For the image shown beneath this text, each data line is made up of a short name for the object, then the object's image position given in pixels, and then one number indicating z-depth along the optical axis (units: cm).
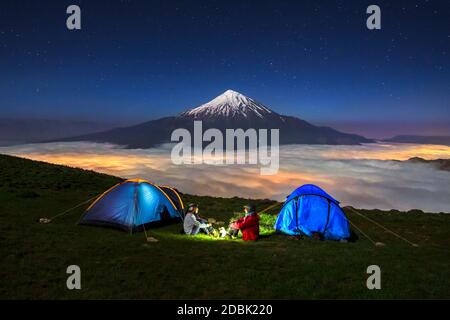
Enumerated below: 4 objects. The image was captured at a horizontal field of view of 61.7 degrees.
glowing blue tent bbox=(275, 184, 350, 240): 1669
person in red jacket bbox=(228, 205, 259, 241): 1532
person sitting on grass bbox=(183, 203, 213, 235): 1619
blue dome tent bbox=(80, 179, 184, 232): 1653
